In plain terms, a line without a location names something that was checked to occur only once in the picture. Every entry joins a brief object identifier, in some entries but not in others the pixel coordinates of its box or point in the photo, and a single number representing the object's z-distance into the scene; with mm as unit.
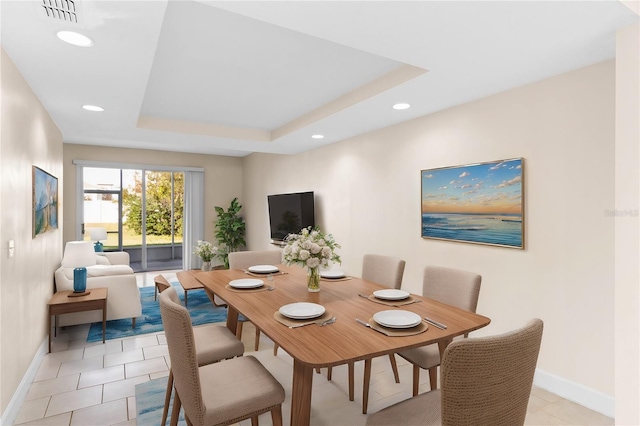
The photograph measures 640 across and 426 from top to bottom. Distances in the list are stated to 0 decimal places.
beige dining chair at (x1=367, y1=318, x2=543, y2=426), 1092
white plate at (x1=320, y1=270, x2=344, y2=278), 2737
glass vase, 2301
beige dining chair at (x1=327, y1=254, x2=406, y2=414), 2342
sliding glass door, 7117
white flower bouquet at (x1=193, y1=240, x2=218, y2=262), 5441
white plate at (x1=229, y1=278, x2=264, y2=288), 2367
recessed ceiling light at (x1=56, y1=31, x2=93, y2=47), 1905
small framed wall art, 2881
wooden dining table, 1396
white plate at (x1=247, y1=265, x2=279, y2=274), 2896
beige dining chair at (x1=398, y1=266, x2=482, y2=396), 2080
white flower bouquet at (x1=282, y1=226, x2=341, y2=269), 2227
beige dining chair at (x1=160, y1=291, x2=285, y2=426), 1414
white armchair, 3625
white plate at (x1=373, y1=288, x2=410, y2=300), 2096
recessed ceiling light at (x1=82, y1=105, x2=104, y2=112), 3322
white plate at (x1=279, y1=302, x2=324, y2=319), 1732
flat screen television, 5461
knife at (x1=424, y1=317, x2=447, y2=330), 1649
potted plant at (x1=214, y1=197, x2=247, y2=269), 7727
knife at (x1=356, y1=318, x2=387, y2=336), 1627
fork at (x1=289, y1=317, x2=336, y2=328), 1663
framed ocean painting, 2797
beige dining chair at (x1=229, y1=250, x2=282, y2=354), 3402
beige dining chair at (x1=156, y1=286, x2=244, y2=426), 2059
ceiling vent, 1620
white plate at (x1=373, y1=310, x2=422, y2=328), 1601
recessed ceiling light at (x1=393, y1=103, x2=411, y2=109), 3266
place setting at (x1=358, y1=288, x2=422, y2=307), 2066
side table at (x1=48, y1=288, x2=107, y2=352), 3305
